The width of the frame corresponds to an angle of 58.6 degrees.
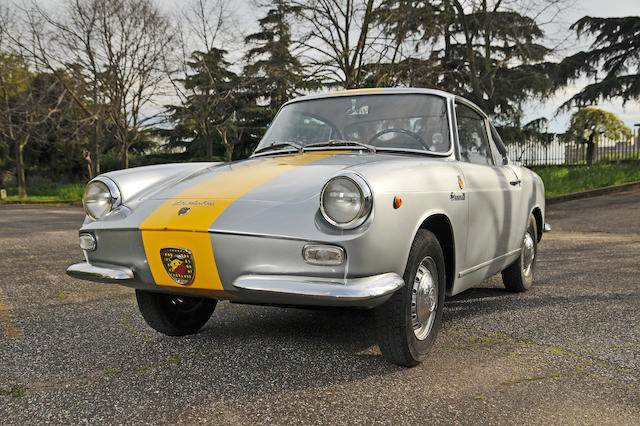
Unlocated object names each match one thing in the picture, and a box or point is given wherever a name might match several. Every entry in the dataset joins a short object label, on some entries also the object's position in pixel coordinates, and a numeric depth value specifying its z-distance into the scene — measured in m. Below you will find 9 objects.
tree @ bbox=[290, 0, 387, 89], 15.88
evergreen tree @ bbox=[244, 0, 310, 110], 16.09
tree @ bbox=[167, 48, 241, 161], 19.11
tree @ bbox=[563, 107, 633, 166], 21.16
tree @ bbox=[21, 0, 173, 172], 18.92
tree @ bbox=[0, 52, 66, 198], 21.62
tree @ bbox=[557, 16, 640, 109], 23.91
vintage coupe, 2.69
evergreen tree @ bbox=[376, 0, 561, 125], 15.33
